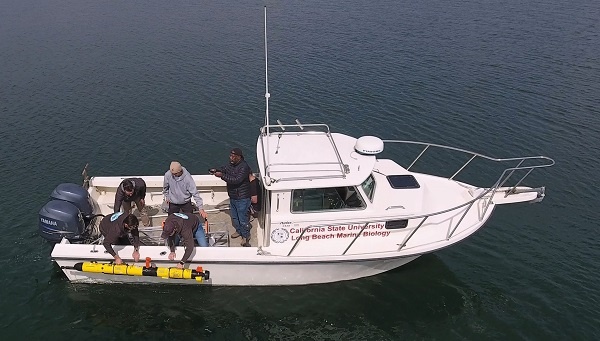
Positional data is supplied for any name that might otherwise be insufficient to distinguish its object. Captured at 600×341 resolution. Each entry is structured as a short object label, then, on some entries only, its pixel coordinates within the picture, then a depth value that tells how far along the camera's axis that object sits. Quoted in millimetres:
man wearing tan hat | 8336
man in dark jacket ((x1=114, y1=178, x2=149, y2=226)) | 8422
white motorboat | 8094
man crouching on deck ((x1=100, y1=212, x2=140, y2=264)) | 7808
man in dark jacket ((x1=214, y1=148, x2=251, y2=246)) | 8172
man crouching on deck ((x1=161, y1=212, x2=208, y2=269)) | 7787
